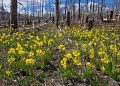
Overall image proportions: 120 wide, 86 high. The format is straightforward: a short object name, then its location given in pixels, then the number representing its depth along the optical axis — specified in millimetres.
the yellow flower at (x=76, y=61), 2456
